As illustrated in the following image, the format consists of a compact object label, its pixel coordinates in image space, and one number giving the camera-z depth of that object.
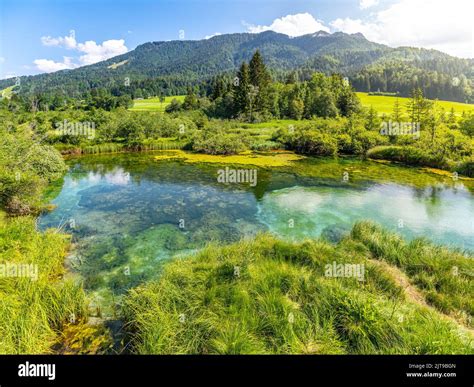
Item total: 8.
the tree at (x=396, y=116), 36.62
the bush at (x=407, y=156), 25.33
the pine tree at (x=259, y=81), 55.71
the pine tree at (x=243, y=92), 54.75
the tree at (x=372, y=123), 35.25
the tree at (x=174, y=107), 63.53
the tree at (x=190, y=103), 62.75
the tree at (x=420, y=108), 33.62
